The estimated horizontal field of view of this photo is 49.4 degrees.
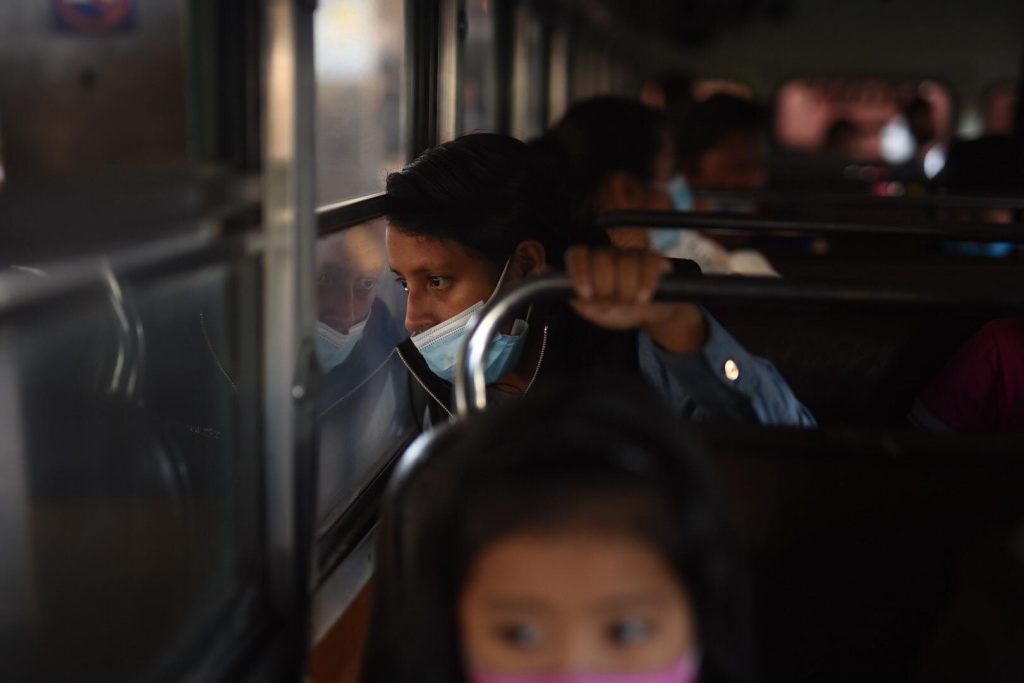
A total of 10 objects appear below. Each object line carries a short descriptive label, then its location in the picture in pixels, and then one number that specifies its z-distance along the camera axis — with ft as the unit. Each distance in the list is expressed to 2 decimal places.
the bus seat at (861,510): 3.50
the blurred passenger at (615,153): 9.29
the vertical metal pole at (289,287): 4.92
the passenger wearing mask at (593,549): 2.56
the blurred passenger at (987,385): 5.45
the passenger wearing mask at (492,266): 5.00
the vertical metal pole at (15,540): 4.06
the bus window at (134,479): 4.25
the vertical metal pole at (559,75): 18.31
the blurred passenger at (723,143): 13.05
